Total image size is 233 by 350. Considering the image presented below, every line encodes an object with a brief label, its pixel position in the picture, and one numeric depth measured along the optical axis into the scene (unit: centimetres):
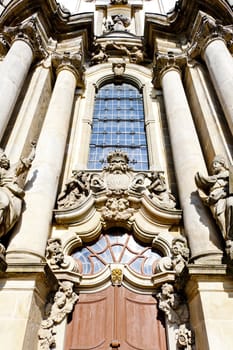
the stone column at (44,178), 510
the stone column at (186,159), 518
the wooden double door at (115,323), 497
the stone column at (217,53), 708
